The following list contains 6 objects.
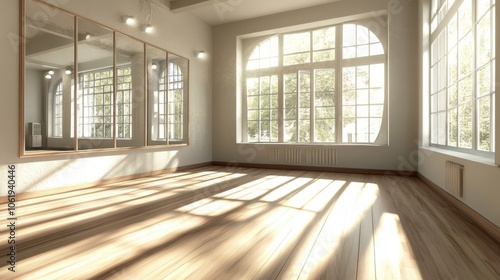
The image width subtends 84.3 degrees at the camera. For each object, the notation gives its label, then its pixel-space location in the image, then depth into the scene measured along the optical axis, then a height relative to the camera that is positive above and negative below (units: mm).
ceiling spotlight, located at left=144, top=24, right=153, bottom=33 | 4738 +1888
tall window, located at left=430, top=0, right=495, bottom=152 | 2445 +715
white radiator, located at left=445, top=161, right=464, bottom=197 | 2680 -390
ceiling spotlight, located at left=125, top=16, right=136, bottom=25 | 4332 +1865
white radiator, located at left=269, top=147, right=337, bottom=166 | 5512 -347
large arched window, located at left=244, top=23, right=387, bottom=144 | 5422 +1099
